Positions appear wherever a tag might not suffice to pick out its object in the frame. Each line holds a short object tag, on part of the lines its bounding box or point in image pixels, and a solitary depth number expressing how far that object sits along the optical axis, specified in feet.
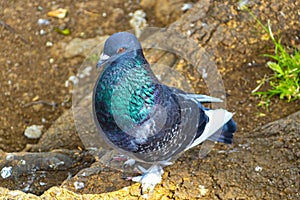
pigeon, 11.78
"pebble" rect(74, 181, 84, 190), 12.79
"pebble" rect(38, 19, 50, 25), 21.31
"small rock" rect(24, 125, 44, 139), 17.38
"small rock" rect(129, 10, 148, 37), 21.03
